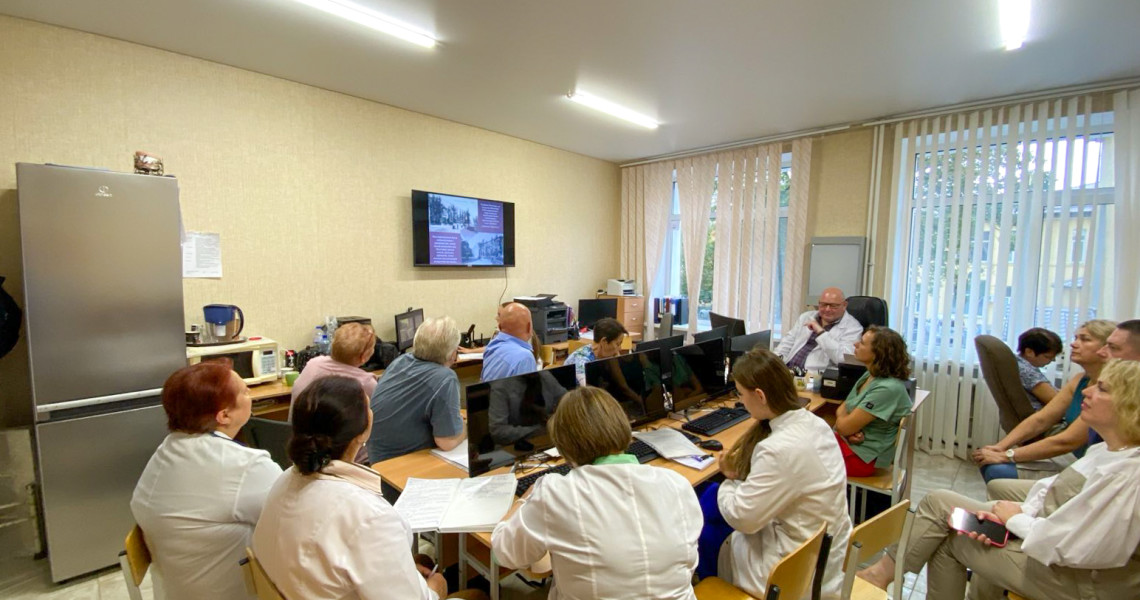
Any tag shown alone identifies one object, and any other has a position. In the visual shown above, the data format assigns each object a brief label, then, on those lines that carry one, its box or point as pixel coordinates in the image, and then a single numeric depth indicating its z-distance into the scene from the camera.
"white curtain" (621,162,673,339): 5.91
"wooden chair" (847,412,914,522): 2.48
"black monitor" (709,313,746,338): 3.53
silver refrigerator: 2.28
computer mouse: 2.29
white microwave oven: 2.97
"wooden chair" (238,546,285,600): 1.18
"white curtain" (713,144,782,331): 4.96
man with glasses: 3.72
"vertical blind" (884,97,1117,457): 3.50
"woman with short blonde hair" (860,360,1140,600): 1.51
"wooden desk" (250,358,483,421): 2.95
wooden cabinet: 5.80
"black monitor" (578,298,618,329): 5.59
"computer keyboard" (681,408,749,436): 2.51
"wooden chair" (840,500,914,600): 1.46
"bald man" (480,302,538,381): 2.65
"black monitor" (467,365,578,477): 1.85
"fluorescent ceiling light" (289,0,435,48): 2.48
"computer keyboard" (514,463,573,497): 1.79
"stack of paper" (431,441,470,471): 2.03
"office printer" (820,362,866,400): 3.02
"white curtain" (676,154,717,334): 5.43
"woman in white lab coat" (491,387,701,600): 1.20
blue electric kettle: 3.01
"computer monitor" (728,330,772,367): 3.29
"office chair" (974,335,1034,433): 2.93
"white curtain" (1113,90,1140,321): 3.32
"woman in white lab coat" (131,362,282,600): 1.37
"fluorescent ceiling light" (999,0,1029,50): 2.42
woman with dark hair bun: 1.14
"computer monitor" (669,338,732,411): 2.76
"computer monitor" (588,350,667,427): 2.36
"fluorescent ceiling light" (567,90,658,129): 3.80
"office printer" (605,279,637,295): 5.93
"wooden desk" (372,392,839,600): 1.79
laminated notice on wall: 3.07
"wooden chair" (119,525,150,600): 1.38
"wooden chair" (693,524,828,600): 1.31
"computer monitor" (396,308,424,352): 3.99
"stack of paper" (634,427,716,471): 2.10
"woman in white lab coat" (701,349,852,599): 1.58
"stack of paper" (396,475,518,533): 1.54
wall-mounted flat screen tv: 4.29
